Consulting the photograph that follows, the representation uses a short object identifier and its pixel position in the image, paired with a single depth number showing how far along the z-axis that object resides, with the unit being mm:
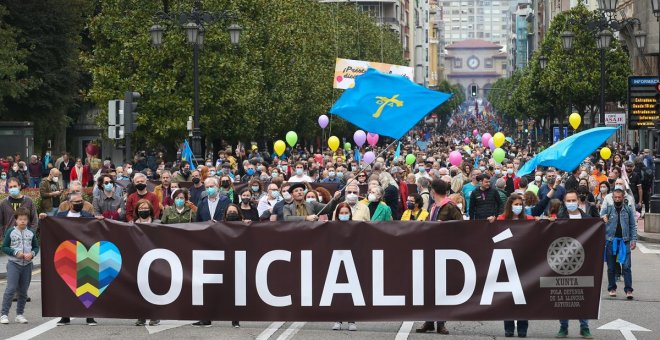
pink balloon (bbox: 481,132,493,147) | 53000
